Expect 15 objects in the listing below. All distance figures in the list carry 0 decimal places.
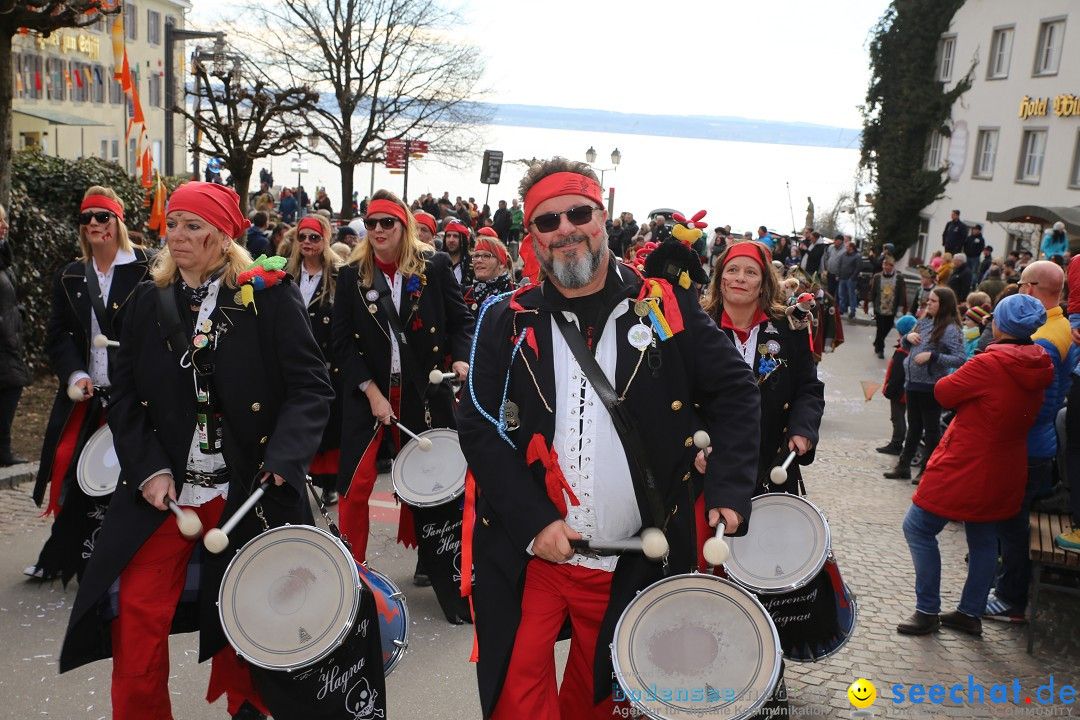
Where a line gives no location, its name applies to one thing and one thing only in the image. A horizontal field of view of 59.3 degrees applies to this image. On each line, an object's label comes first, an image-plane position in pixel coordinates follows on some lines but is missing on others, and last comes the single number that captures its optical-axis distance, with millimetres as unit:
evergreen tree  34656
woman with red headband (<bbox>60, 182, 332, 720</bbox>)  3475
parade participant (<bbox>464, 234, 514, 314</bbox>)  9336
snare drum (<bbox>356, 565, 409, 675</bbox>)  3432
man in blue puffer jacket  5418
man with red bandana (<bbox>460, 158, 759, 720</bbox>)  3055
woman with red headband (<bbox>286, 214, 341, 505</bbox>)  7184
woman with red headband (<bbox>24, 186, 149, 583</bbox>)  5395
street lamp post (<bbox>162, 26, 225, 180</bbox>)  16578
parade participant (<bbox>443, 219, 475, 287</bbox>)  11500
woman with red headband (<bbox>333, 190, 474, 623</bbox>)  5594
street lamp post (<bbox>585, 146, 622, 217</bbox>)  28578
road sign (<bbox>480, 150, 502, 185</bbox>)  24453
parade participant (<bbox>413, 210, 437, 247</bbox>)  9344
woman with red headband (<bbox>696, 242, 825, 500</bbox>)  4668
